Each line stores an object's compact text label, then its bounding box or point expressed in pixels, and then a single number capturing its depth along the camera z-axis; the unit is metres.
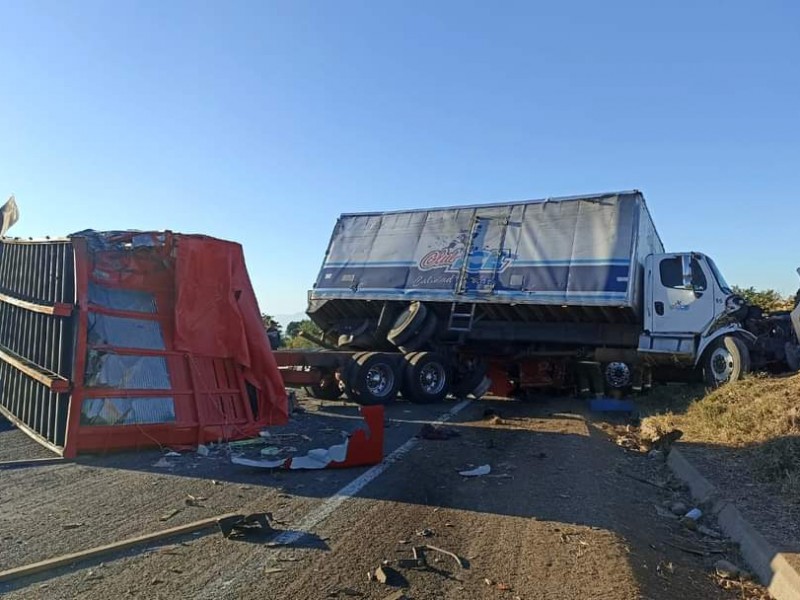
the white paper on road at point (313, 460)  6.27
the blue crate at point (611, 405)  12.30
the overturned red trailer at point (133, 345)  6.80
